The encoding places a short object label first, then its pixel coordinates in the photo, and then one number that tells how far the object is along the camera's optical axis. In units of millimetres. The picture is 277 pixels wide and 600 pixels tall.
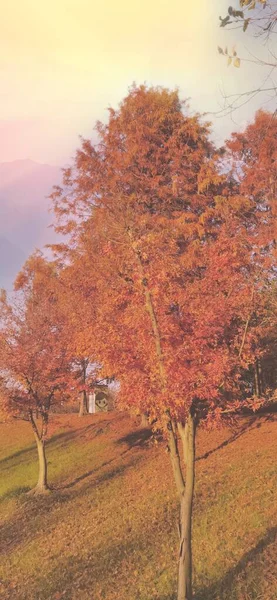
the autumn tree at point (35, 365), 18891
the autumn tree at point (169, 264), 9250
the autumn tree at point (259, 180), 14652
